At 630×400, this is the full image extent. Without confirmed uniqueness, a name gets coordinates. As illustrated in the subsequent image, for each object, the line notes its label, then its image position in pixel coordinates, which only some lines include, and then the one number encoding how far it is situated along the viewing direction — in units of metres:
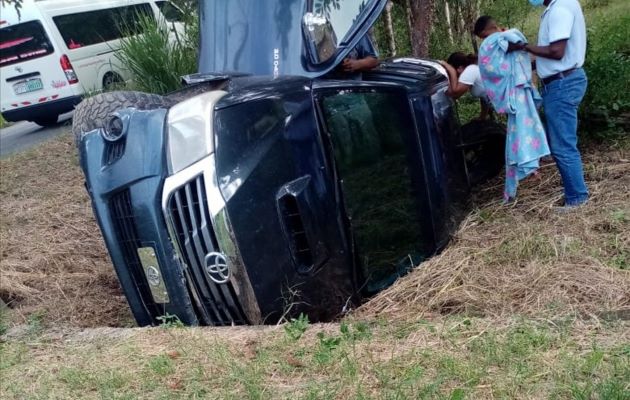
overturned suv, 3.48
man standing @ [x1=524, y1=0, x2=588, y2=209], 4.69
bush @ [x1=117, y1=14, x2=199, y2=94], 8.11
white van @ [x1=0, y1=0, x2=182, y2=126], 13.84
